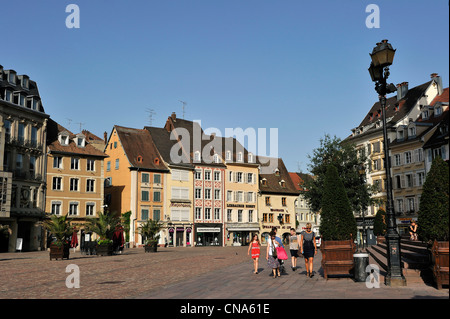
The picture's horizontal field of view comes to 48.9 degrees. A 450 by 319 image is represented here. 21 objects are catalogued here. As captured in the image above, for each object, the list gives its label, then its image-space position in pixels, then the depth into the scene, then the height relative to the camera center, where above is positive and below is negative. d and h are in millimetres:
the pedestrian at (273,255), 16250 -1073
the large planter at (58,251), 28500 -1458
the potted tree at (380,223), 39681 -91
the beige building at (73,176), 51062 +5190
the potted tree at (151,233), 40219 -688
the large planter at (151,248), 40656 -1921
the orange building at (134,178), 58938 +5669
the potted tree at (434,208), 12273 +336
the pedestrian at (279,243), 17112 -711
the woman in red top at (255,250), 18041 -976
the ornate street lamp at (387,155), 12359 +1787
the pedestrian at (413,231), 24394 -464
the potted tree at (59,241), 28547 -910
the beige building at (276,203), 71769 +2984
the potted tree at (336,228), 14508 -171
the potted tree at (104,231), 32156 -394
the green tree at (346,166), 40875 +4647
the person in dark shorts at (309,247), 15984 -789
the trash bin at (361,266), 13531 -1194
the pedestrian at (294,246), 18984 -894
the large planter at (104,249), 33094 -1598
